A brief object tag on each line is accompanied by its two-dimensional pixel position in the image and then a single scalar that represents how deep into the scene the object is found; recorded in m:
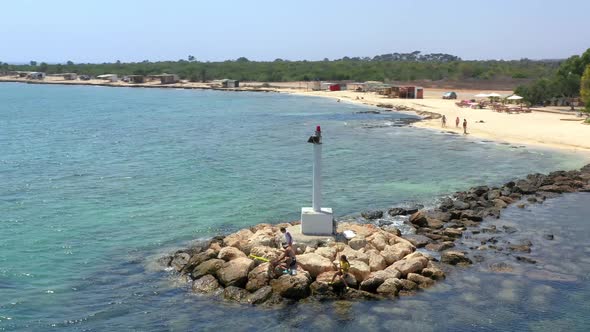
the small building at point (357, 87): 106.67
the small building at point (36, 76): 166.75
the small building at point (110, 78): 151.12
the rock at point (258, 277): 16.51
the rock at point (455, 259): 19.08
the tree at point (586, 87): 52.78
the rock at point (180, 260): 18.64
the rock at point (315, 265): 16.86
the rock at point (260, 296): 15.91
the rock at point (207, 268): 17.61
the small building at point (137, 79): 145.12
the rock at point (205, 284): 16.83
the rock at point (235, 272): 16.78
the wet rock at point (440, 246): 20.56
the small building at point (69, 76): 163.74
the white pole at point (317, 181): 18.52
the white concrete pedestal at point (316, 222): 18.73
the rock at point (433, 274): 17.64
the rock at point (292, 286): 16.05
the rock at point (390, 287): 16.39
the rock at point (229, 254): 18.11
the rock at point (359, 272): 16.89
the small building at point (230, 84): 129.23
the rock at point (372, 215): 24.70
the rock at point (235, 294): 16.20
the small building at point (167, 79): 142.38
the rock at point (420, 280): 17.16
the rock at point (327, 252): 17.59
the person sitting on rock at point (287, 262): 16.86
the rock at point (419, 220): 23.17
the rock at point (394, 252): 18.19
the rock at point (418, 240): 20.88
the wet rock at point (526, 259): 19.33
